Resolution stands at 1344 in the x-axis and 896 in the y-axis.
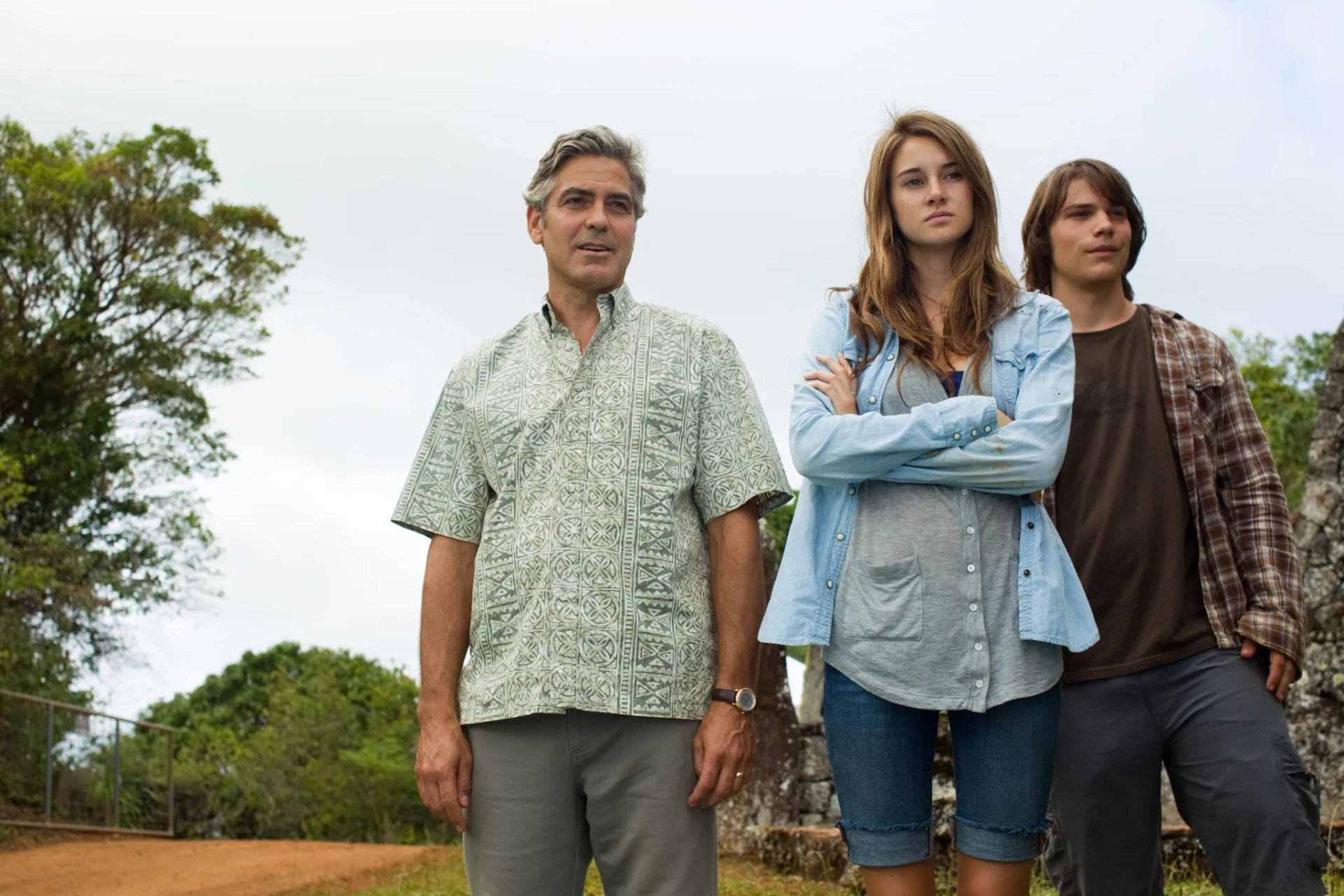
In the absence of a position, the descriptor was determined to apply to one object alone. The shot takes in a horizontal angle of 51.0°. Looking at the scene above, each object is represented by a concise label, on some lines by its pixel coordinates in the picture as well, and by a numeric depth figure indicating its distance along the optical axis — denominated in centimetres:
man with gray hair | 305
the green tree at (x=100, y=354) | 1820
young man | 327
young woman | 286
